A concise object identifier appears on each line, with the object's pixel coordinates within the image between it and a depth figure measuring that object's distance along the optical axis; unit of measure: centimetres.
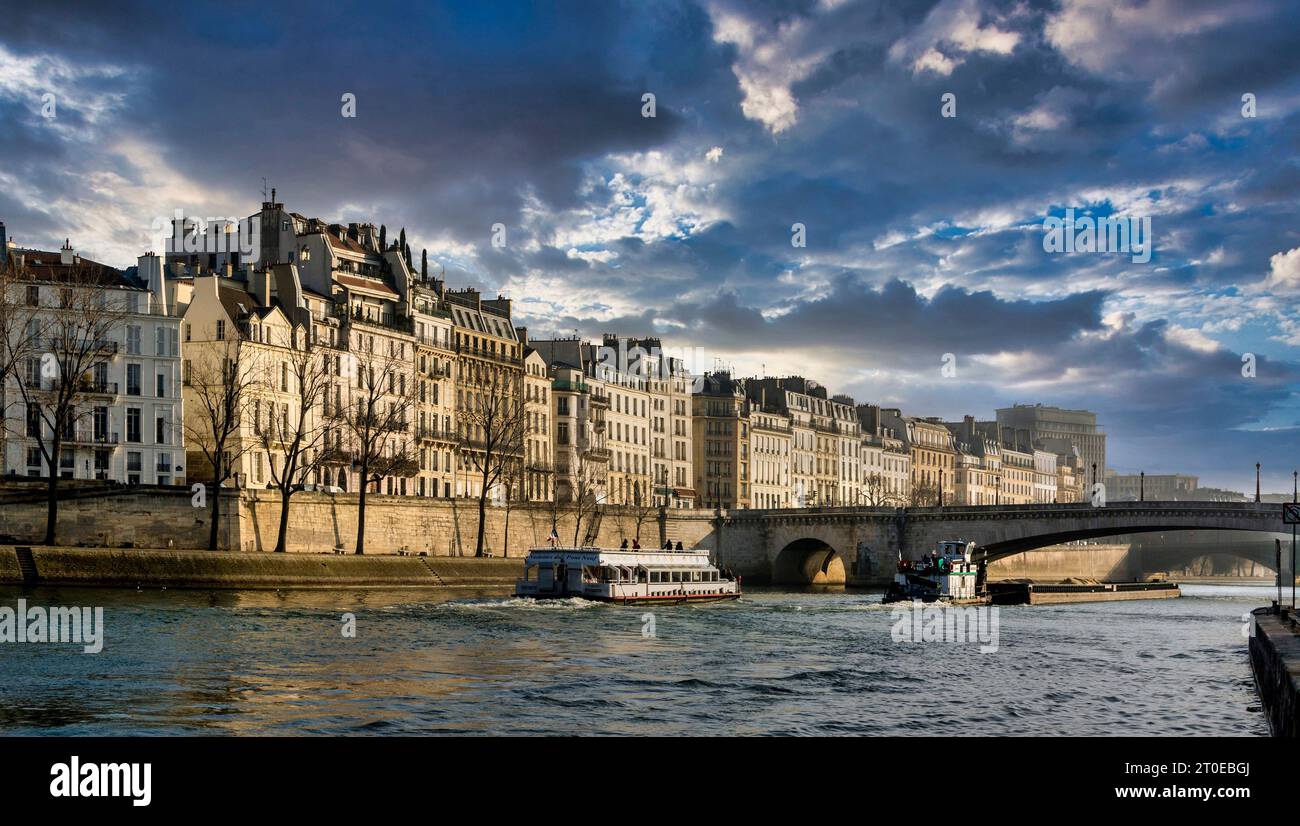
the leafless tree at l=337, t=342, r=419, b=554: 9012
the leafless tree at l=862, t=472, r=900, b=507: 19025
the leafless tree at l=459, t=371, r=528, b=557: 11494
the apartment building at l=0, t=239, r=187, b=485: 8319
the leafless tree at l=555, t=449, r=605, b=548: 11712
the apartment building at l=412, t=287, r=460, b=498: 11419
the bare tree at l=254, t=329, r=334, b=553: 8994
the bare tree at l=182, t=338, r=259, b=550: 8894
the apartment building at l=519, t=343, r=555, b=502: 12838
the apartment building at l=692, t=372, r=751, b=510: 16550
